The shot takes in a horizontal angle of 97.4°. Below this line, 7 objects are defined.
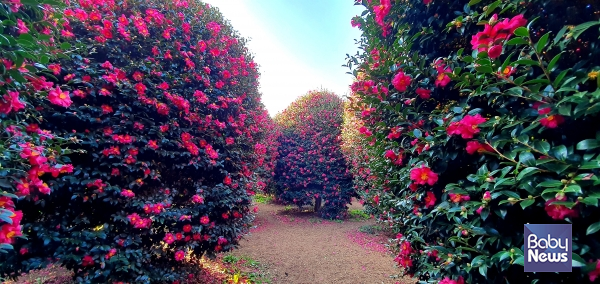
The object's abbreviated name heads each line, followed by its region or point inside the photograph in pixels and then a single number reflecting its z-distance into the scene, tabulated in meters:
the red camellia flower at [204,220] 3.16
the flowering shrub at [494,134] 0.97
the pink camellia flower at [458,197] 1.30
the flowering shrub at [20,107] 1.30
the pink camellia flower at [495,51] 1.18
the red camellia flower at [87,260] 2.40
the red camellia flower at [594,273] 0.92
